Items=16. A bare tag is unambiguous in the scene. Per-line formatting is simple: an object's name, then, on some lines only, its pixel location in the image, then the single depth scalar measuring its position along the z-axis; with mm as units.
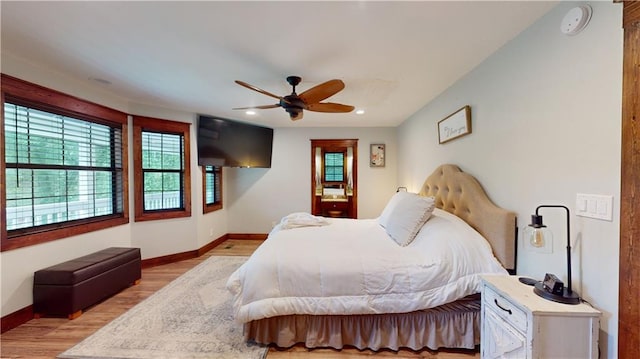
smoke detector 1309
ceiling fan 2305
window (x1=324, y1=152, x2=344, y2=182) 8031
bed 1830
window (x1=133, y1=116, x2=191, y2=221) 3711
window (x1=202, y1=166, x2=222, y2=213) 4609
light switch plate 1216
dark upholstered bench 2385
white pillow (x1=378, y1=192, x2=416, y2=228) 2896
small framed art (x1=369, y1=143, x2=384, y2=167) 5273
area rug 1903
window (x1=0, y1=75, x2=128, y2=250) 2328
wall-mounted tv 4352
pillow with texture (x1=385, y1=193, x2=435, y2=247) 2320
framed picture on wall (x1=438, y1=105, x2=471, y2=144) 2424
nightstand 1214
